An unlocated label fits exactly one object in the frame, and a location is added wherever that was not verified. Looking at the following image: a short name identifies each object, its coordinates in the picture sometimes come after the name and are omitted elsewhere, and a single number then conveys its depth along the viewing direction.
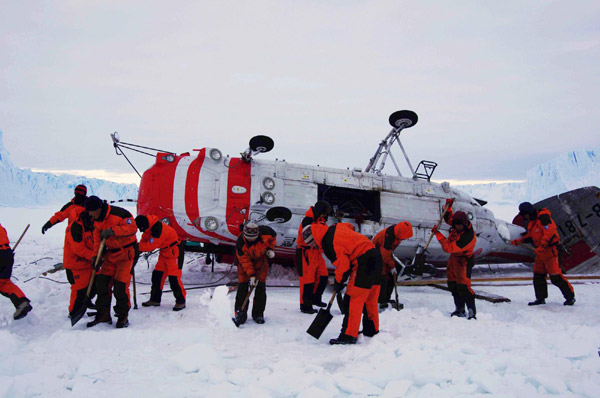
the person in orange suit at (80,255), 5.09
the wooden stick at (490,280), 8.57
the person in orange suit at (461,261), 5.63
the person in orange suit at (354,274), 4.19
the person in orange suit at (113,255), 4.69
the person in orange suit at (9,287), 4.62
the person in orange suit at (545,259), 6.45
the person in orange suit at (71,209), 6.49
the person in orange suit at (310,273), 5.90
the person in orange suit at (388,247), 5.64
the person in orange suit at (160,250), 5.85
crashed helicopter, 8.06
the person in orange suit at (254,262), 5.18
